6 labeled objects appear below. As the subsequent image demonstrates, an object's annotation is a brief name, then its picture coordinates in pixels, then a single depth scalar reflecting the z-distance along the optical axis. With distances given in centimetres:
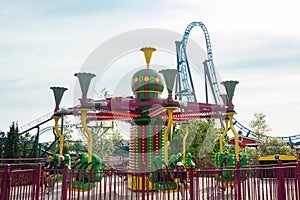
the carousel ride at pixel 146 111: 948
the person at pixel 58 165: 955
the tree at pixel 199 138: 2006
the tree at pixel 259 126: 3102
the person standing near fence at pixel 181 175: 665
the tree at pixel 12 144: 1600
